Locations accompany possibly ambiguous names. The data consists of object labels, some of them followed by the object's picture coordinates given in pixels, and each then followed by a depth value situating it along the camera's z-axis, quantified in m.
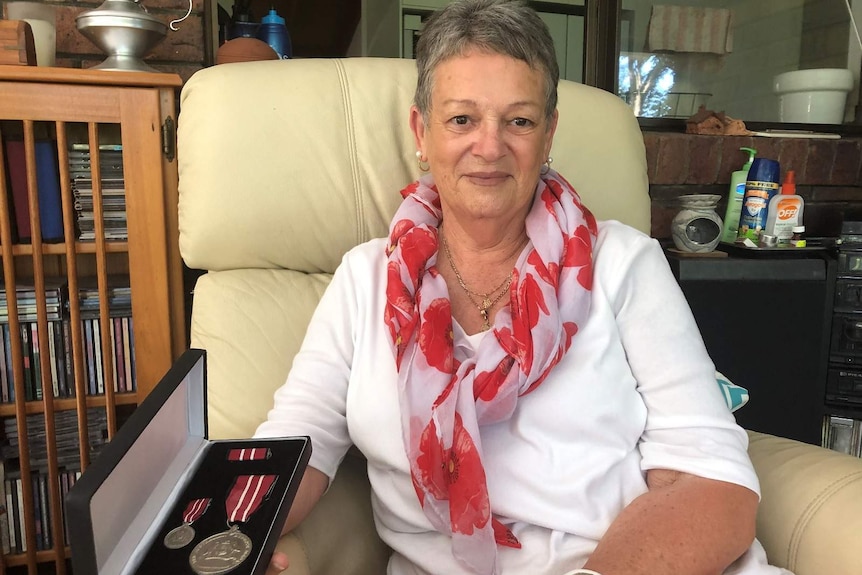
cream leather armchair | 1.04
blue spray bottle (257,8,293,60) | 1.75
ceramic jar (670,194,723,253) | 1.77
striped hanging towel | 2.27
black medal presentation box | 0.49
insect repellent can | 1.87
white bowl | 2.27
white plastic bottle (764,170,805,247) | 1.80
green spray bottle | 1.93
